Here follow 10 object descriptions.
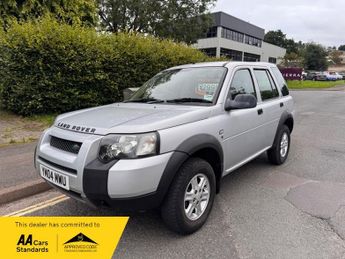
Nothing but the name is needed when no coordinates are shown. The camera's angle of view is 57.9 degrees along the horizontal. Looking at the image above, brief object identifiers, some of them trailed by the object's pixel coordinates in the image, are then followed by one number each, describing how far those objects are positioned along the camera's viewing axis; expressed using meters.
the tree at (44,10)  10.04
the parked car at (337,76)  52.69
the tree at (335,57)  95.46
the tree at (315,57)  70.94
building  48.72
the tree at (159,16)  24.91
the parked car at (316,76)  49.97
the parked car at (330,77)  50.03
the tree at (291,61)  53.16
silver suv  2.73
